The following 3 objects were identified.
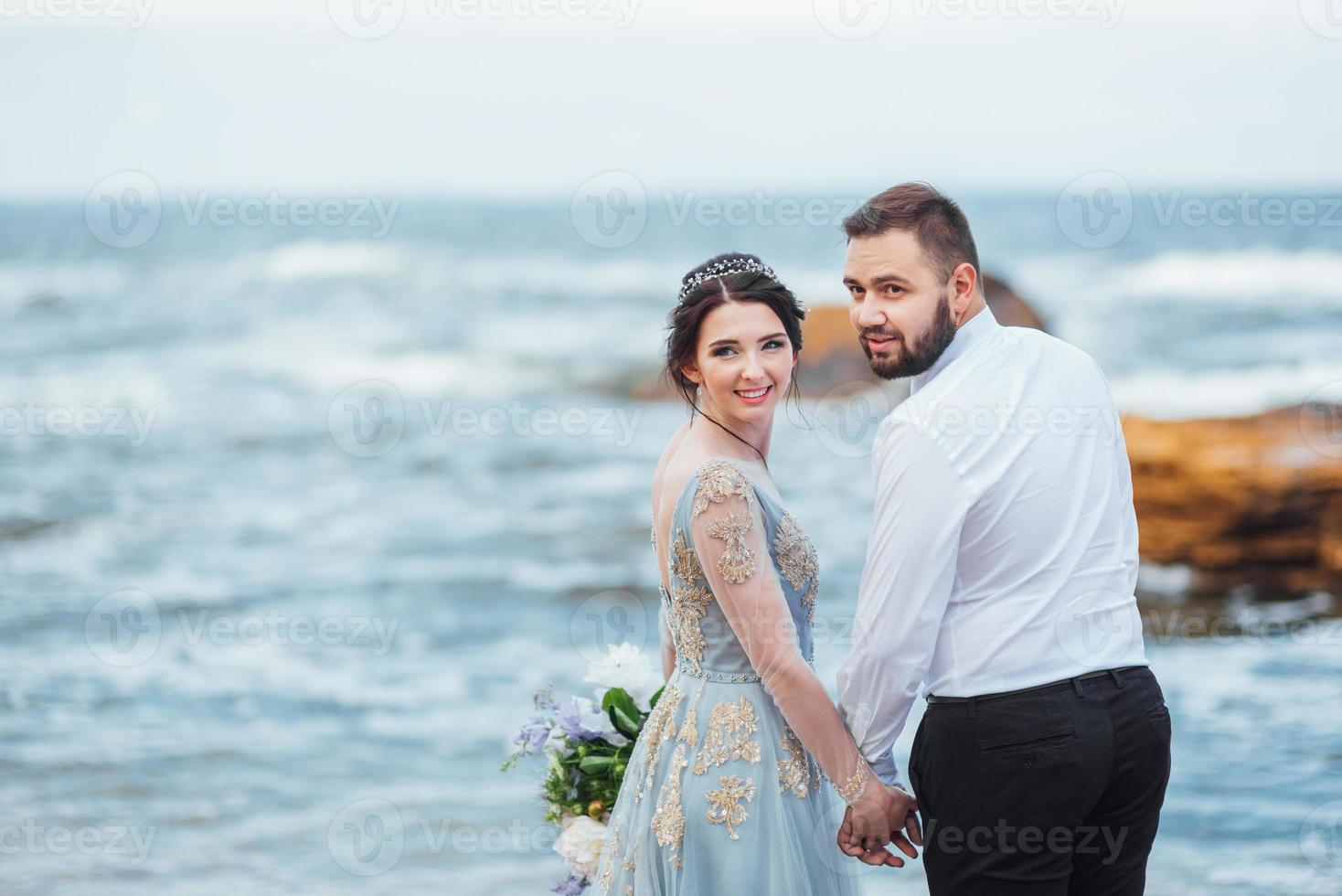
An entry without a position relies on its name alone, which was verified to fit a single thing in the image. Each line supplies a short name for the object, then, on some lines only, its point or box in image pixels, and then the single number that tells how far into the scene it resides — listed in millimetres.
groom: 4863
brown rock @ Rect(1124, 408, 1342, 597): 17469
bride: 5445
